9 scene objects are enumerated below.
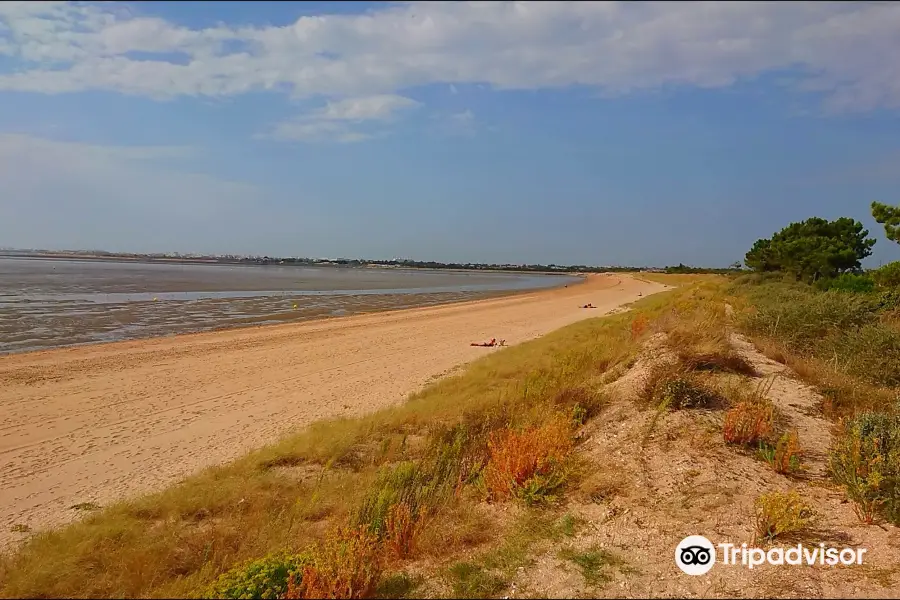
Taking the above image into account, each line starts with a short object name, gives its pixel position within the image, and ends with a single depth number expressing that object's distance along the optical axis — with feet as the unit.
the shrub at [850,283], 58.59
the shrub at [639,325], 45.27
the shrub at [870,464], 14.69
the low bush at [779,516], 13.69
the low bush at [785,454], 18.32
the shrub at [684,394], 23.66
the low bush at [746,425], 20.21
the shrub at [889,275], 50.82
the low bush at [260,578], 11.71
